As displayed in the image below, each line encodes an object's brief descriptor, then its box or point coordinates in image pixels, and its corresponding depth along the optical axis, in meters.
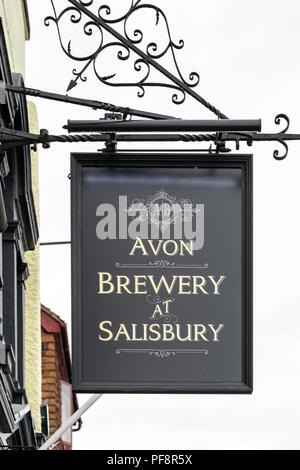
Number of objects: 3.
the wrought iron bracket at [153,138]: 10.54
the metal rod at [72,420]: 16.86
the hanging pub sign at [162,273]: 10.63
